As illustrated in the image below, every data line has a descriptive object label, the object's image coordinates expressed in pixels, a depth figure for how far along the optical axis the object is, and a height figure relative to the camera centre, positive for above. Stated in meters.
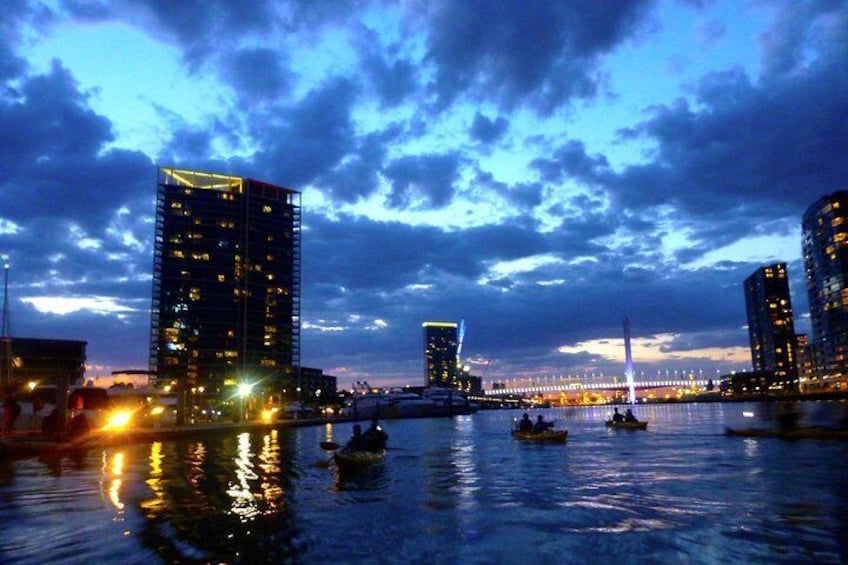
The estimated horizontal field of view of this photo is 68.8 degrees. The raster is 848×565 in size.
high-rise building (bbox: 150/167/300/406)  97.69 +1.21
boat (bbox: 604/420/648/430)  88.32 -7.31
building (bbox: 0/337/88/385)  144.38 +8.67
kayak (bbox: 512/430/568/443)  67.38 -6.41
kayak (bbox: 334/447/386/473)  41.34 -5.20
